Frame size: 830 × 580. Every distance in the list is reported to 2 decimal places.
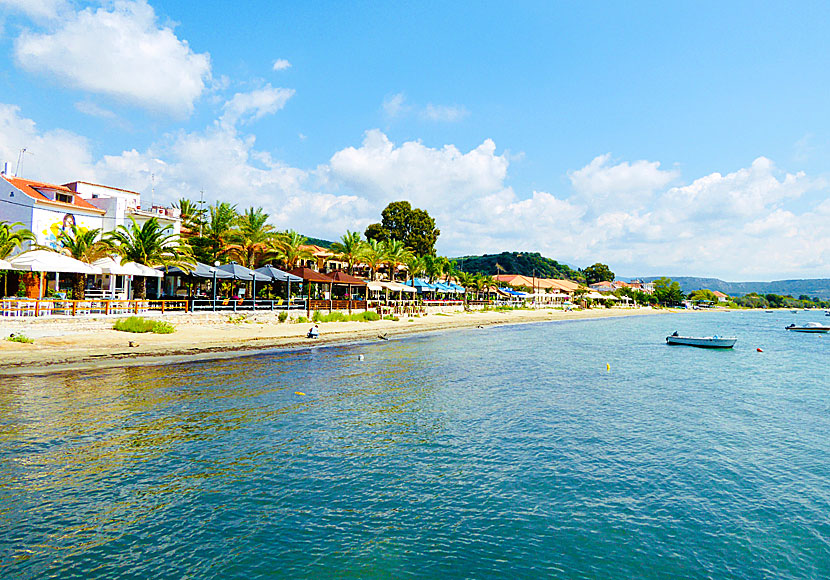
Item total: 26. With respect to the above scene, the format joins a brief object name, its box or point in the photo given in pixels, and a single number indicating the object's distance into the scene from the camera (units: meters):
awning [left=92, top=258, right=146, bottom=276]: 27.80
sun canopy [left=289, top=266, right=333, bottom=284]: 39.20
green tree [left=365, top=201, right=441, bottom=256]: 79.94
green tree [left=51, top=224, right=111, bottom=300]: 29.67
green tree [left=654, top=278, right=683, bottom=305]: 147.02
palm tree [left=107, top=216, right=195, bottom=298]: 30.14
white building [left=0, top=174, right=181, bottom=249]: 35.88
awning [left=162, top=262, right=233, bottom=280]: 31.58
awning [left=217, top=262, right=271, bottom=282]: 33.22
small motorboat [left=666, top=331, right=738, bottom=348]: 37.44
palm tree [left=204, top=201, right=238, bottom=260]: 44.91
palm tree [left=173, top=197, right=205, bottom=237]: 51.22
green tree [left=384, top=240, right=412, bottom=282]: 63.17
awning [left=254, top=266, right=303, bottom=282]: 36.34
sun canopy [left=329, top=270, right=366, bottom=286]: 42.28
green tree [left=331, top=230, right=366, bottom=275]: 56.16
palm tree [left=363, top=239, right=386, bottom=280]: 58.25
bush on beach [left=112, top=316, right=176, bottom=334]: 26.00
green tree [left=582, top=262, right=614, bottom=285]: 176.00
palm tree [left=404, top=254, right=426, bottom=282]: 67.97
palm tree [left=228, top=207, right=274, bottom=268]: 44.56
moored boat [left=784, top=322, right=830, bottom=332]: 64.75
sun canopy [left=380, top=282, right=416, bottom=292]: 53.31
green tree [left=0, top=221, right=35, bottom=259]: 27.58
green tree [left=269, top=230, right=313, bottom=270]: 46.16
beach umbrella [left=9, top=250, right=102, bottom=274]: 24.14
